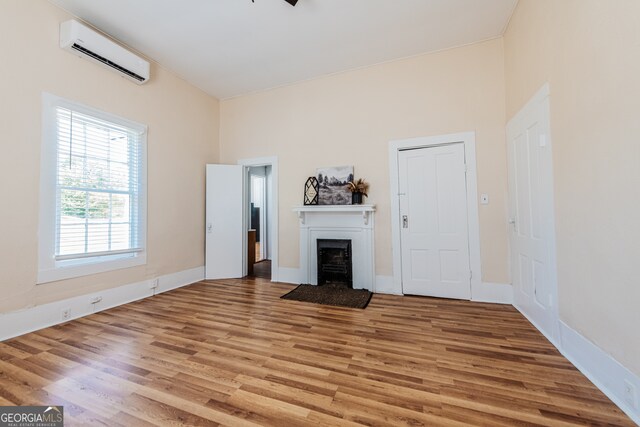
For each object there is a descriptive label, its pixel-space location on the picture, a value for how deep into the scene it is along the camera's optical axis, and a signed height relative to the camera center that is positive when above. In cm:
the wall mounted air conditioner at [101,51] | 268 +203
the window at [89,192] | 260 +38
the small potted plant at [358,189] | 372 +47
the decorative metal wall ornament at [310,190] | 410 +51
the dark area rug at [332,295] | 321 -105
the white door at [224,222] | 451 -1
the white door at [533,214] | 214 +3
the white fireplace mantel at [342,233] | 372 -21
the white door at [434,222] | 332 -4
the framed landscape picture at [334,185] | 390 +57
